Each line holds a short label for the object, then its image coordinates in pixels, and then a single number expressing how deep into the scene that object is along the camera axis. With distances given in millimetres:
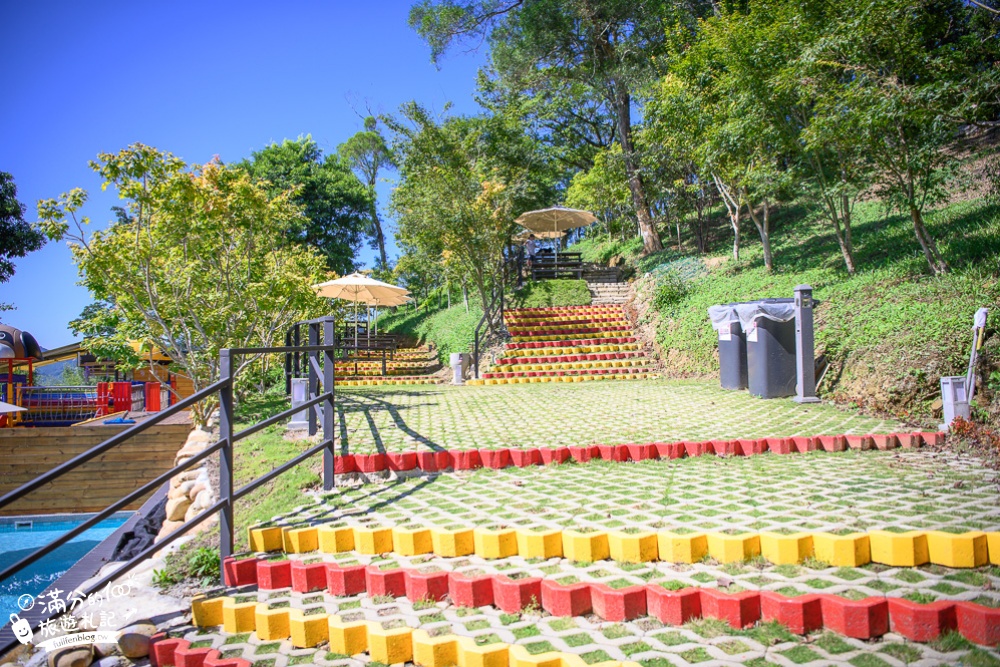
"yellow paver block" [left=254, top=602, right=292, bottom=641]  2945
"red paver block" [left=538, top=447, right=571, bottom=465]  5477
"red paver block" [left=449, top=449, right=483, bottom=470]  5352
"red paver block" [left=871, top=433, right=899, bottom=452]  5586
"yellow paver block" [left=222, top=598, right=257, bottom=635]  3080
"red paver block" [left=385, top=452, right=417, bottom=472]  5195
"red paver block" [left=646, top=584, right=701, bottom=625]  2676
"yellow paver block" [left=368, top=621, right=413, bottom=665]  2617
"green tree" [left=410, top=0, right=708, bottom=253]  19188
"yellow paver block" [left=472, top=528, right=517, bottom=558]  3438
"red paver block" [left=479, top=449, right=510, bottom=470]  5402
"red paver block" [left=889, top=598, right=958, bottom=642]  2396
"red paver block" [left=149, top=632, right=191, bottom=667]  2906
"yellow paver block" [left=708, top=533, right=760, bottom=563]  3148
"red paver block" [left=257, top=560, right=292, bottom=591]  3410
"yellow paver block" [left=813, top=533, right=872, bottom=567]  3020
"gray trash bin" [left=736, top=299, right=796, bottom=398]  8055
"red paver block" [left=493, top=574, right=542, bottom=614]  2902
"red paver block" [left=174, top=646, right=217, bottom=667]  2789
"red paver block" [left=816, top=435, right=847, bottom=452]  5551
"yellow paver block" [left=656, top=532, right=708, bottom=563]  3203
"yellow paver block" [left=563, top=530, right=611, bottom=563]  3297
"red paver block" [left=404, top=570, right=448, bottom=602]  3068
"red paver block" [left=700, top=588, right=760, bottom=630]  2605
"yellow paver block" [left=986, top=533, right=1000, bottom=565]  2928
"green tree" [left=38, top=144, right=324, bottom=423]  7613
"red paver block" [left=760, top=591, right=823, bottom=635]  2537
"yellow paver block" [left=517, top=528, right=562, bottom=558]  3396
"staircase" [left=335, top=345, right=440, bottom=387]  16609
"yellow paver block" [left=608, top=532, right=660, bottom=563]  3246
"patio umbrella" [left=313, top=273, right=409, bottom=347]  13539
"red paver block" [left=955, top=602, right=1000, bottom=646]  2324
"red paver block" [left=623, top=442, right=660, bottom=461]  5570
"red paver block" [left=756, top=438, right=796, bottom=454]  5570
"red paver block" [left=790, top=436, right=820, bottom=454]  5582
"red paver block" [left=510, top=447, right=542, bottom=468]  5449
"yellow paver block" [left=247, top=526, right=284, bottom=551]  3811
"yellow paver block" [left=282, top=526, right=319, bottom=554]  3771
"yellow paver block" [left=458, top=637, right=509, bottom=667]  2443
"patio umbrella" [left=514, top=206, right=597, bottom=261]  20391
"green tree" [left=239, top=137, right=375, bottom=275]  33750
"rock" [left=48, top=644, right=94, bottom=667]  2963
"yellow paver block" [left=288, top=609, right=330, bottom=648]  2836
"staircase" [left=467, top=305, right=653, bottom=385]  13586
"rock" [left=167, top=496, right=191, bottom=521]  5984
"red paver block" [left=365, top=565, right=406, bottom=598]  3170
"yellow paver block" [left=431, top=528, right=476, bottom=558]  3504
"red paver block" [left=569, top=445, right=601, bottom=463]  5547
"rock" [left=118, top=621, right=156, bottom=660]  3008
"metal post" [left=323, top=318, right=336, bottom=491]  4711
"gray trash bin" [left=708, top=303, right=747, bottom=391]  9164
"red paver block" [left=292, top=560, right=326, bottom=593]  3338
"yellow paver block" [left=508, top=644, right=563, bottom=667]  2318
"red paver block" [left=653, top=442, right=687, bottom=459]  5602
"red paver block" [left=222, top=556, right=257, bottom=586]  3496
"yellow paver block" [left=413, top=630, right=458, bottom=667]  2537
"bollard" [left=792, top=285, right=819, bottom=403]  7590
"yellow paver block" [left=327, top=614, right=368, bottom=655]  2732
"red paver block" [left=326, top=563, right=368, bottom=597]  3230
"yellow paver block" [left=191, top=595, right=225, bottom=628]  3164
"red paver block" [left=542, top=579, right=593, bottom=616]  2828
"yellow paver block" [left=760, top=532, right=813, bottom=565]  3096
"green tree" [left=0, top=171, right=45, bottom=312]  18531
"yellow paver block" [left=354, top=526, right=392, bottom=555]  3648
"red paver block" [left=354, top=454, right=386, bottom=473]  5102
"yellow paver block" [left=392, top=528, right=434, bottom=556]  3564
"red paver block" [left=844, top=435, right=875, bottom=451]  5543
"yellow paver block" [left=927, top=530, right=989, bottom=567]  2918
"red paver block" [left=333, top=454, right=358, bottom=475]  5094
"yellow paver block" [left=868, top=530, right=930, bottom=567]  2971
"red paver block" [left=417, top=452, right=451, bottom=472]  5273
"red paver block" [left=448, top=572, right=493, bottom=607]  2979
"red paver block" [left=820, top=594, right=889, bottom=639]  2459
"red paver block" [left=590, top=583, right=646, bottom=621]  2746
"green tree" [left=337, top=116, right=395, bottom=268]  38938
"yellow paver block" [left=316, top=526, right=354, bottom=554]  3719
